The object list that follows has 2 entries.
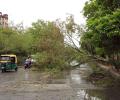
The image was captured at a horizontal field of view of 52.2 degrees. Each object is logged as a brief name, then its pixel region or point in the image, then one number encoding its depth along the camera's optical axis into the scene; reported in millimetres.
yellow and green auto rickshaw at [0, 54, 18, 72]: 14974
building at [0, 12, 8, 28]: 45416
